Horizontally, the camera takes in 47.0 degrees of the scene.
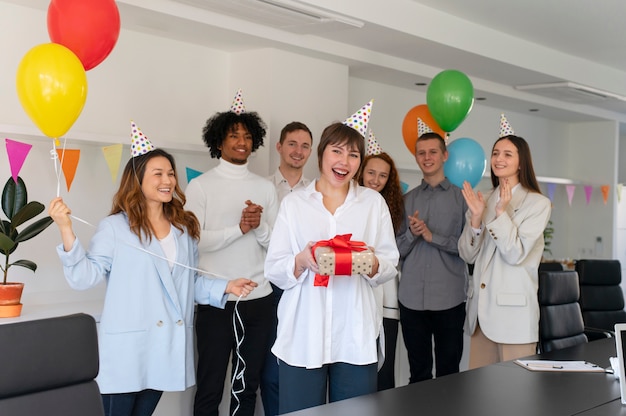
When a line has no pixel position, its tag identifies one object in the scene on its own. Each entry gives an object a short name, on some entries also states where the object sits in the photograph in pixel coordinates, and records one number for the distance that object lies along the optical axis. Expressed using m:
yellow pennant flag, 3.64
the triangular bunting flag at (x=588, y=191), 7.88
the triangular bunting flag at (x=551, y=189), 7.51
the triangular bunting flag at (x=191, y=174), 4.06
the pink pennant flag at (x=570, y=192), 7.56
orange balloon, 4.67
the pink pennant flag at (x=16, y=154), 3.37
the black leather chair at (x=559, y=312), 3.15
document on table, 2.41
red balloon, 2.87
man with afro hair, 3.32
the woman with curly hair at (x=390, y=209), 3.62
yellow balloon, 2.65
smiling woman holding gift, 2.49
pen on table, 2.45
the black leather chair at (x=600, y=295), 4.43
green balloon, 4.37
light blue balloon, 4.26
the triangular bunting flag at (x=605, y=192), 7.77
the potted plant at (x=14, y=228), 3.11
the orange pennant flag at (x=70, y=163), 3.53
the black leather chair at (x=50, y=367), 1.57
